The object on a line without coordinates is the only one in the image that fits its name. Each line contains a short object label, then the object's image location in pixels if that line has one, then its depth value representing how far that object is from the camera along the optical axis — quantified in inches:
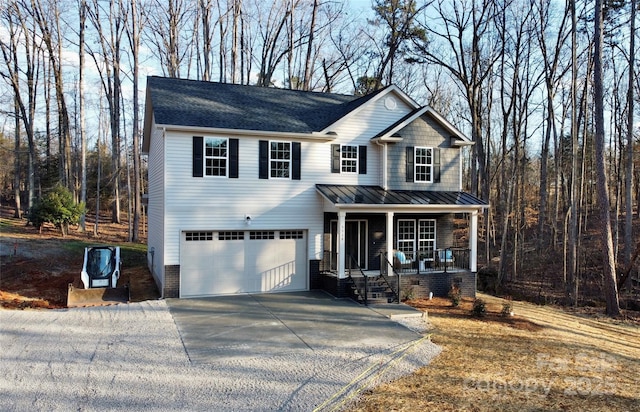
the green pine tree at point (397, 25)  989.2
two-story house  542.9
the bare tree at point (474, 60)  914.1
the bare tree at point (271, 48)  1141.7
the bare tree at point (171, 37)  1096.2
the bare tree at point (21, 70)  1043.3
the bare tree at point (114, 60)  1075.9
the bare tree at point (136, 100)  962.7
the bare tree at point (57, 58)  1043.3
